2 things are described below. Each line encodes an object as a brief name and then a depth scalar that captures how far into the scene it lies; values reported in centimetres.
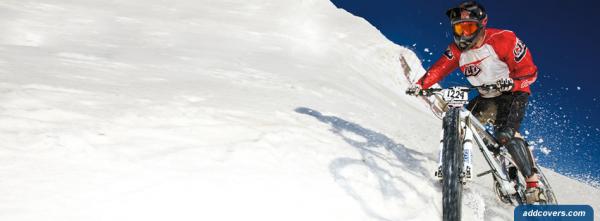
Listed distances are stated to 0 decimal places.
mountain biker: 524
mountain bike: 390
